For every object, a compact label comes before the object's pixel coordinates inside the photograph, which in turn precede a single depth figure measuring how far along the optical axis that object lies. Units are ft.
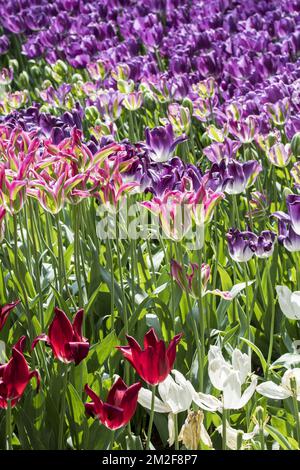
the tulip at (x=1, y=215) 11.40
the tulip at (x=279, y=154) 15.93
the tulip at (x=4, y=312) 10.12
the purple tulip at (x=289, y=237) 13.05
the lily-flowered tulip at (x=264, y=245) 13.26
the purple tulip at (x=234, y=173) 14.57
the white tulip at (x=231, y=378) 9.45
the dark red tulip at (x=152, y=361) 9.05
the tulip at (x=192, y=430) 9.00
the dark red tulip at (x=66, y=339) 9.64
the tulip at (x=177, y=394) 9.46
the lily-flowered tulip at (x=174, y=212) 11.53
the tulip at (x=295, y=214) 12.67
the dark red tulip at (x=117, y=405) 8.94
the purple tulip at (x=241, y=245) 13.03
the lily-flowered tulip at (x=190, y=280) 11.37
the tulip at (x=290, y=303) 11.48
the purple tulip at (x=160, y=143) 16.13
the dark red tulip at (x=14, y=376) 9.05
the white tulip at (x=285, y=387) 9.60
